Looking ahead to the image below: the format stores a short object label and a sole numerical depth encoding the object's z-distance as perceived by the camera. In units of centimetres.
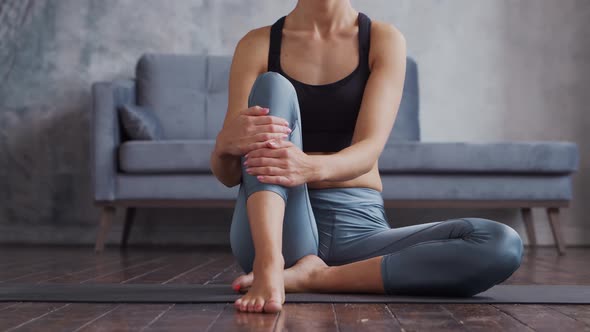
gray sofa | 334
